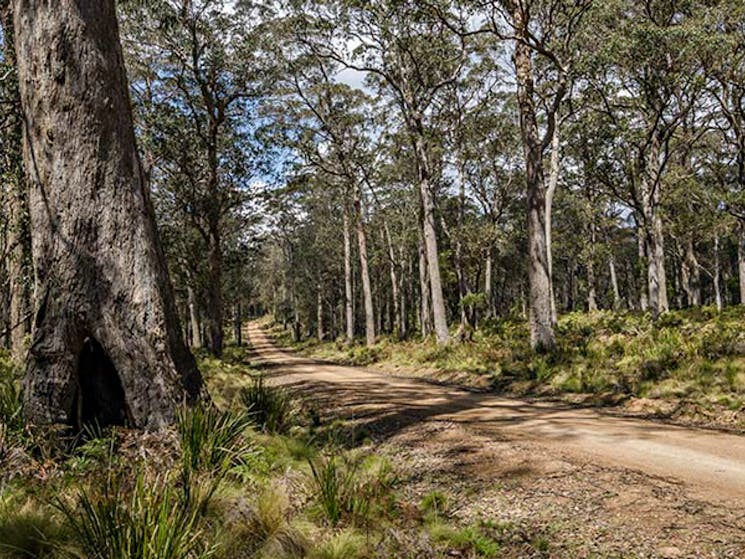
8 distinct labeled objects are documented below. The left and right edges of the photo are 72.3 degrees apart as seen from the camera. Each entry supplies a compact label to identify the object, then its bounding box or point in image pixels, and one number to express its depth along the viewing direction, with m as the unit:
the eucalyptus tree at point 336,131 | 24.88
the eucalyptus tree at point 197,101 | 18.47
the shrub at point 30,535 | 2.77
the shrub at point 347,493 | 3.76
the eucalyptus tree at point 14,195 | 11.24
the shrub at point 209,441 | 4.05
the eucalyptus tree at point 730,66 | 16.05
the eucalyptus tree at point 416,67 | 17.91
